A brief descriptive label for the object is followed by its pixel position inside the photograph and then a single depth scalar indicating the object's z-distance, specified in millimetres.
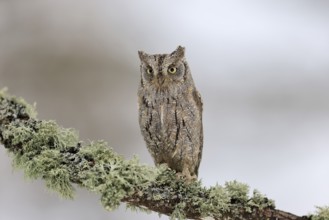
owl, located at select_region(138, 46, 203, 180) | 7028
